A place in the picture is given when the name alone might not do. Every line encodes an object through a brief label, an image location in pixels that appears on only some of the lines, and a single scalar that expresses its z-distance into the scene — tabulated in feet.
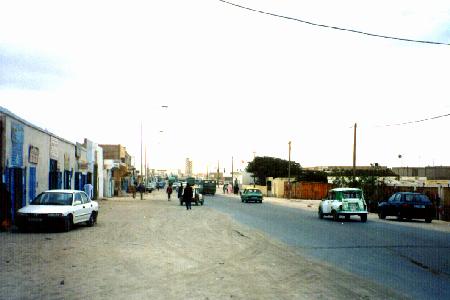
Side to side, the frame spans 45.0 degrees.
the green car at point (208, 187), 260.68
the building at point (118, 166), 233.84
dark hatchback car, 95.25
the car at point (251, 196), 175.42
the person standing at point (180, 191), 152.98
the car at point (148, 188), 290.15
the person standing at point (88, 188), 141.90
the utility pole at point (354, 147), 160.29
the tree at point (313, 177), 271.53
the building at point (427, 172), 347.85
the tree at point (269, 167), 384.47
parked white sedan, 61.11
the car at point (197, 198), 147.43
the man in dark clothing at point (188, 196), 119.44
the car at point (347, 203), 90.17
